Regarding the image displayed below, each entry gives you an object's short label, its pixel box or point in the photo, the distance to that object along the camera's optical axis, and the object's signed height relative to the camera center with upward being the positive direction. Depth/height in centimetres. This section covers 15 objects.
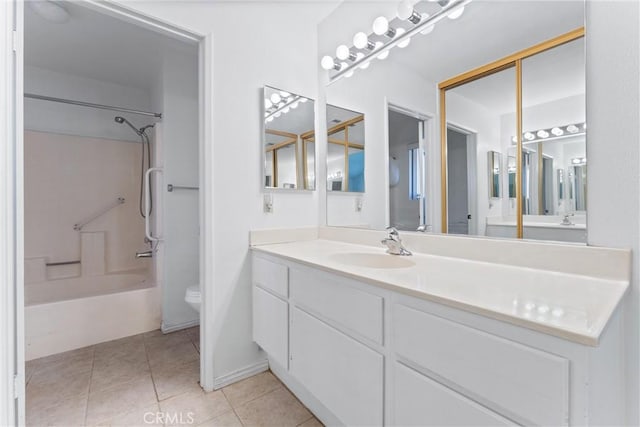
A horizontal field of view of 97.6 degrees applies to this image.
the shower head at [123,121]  286 +97
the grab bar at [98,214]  293 +0
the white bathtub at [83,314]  195 -76
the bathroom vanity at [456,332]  60 -34
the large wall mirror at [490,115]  105 +43
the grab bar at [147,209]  254 +5
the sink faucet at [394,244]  146 -17
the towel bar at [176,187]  246 +23
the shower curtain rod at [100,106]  212 +90
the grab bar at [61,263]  276 -49
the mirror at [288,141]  182 +50
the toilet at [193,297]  206 -62
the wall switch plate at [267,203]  181 +6
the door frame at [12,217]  103 -1
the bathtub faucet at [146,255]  263 -38
